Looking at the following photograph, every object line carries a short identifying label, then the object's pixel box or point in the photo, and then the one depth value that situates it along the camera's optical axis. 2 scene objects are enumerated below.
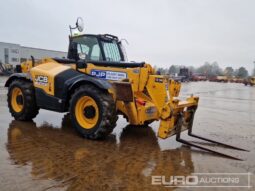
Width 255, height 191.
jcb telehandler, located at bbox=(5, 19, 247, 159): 4.26
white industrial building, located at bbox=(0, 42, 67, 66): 44.62
